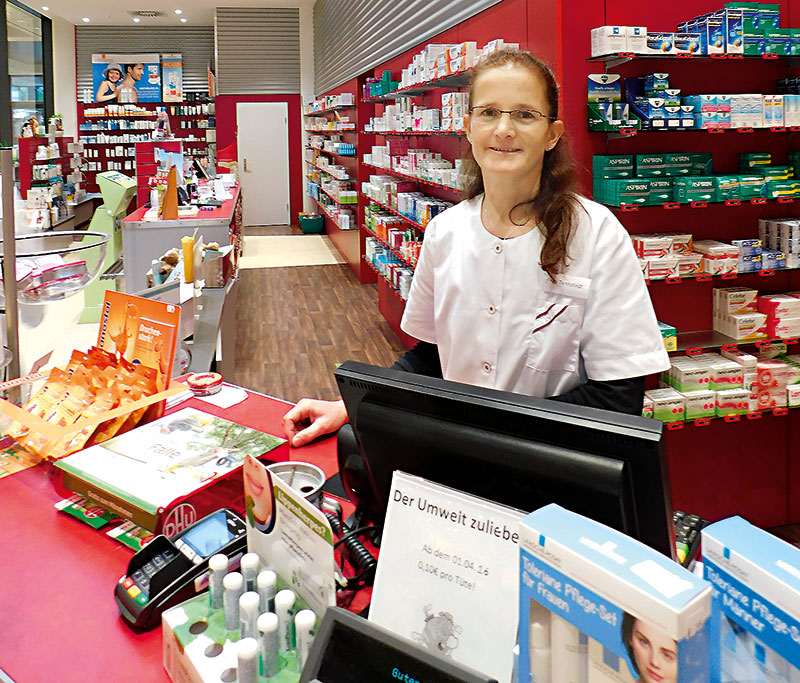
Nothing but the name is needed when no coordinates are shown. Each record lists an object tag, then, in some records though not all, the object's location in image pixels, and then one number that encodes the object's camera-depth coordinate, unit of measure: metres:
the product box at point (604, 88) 3.01
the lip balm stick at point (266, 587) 1.01
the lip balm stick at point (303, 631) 0.96
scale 7.27
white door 15.57
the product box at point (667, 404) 3.05
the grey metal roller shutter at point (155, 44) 16.22
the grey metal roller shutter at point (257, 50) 14.44
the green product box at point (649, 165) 3.05
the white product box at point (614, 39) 2.87
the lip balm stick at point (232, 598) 1.04
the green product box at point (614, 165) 3.05
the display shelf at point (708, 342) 3.17
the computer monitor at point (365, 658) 0.72
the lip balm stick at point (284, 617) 1.00
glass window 13.23
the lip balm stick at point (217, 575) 1.09
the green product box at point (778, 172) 3.11
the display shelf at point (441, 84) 4.31
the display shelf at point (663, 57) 2.89
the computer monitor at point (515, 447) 0.86
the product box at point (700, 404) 3.09
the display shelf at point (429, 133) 4.32
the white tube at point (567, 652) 0.66
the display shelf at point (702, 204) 3.01
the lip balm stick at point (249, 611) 0.99
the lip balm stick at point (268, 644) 0.96
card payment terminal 1.15
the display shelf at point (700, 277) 3.06
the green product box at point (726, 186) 3.04
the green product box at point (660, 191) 3.02
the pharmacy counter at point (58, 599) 1.08
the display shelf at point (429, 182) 4.61
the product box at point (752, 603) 0.60
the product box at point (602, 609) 0.57
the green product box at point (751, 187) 3.07
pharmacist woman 1.71
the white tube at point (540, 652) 0.69
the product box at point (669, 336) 3.08
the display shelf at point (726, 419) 3.11
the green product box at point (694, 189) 3.04
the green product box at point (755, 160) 3.14
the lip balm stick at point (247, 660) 0.92
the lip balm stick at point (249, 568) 1.06
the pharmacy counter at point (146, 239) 5.65
